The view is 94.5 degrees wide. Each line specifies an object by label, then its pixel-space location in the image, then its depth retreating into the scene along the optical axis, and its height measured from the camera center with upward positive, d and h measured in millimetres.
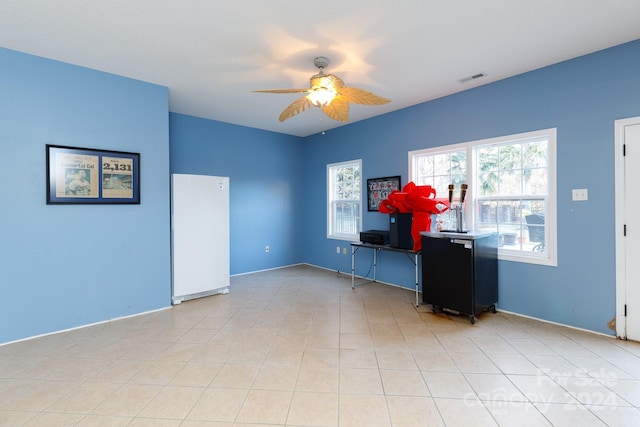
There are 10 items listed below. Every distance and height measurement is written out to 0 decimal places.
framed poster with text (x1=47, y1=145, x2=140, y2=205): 2904 +374
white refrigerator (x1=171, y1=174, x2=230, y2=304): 3797 -329
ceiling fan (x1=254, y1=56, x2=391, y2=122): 2549 +1051
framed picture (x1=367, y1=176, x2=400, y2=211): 4512 +353
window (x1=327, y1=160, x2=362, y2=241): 5234 +200
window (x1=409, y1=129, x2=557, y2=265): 3104 +270
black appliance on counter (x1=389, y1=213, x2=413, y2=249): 3854 -250
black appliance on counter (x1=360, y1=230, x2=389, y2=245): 4262 -381
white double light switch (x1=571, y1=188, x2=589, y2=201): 2840 +159
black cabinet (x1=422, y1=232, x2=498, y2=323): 3029 -656
